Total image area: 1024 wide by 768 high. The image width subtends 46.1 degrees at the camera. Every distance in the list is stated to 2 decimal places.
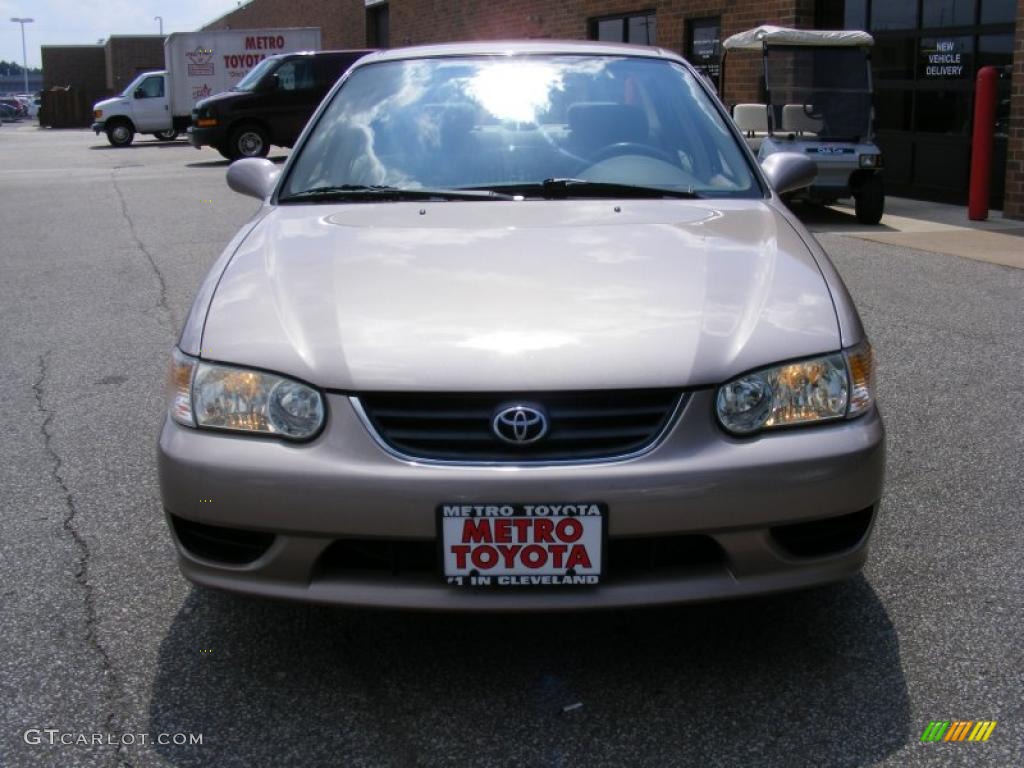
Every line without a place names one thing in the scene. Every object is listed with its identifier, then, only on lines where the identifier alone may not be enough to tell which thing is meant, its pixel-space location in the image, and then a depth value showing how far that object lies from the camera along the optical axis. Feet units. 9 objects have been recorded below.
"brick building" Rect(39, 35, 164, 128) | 160.04
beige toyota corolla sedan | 8.14
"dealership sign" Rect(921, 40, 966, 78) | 43.80
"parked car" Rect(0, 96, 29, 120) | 241.92
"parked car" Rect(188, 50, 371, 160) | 70.38
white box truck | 92.94
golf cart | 39.86
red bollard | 38.06
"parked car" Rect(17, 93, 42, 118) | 260.05
